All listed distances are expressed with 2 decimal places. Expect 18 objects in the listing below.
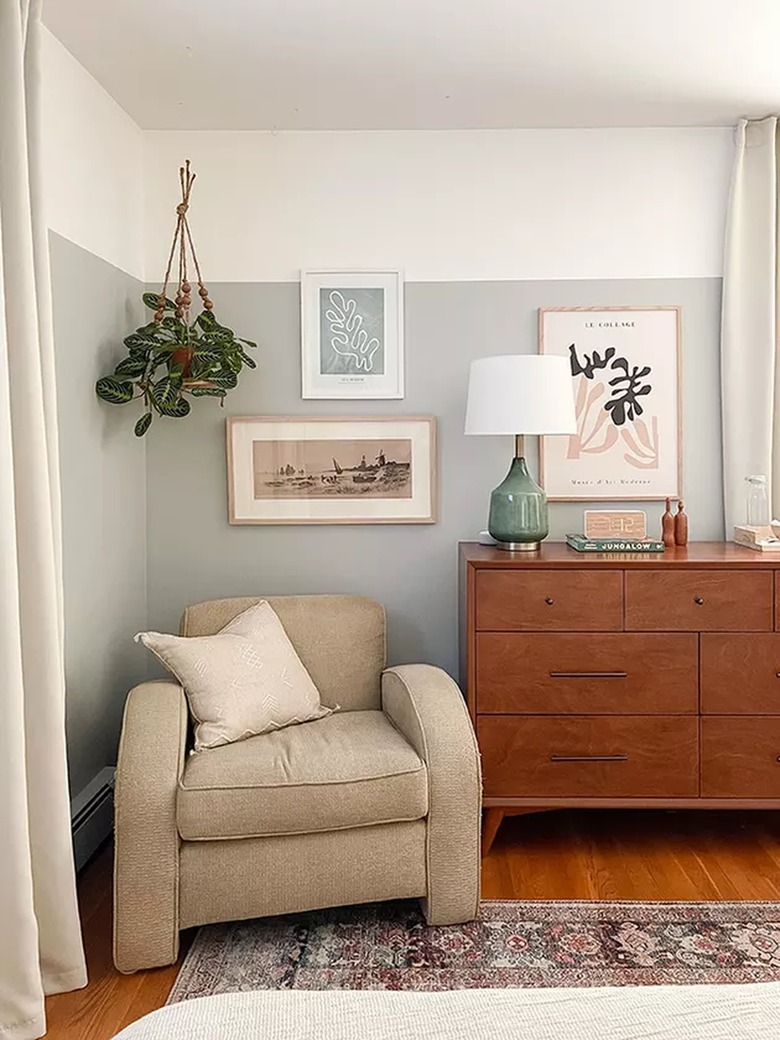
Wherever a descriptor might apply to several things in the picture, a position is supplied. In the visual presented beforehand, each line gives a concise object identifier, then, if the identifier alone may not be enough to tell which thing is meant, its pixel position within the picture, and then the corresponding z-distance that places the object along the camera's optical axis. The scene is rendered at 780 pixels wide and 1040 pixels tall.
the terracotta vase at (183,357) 3.46
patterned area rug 2.57
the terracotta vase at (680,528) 3.61
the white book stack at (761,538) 3.40
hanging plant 3.44
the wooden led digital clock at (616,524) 3.57
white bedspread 1.08
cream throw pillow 3.00
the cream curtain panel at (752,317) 3.72
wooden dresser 3.27
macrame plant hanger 3.49
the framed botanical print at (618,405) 3.82
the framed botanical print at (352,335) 3.81
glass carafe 3.65
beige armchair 2.61
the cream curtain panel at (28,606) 2.26
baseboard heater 3.21
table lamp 3.32
